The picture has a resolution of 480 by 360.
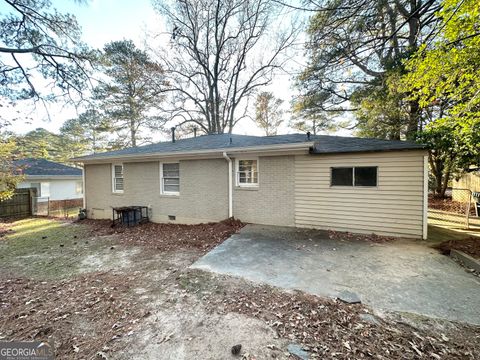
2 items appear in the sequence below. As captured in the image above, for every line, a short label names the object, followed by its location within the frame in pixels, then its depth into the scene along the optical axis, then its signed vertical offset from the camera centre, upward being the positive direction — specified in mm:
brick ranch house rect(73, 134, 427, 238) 5652 -295
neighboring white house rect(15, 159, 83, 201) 14578 -387
